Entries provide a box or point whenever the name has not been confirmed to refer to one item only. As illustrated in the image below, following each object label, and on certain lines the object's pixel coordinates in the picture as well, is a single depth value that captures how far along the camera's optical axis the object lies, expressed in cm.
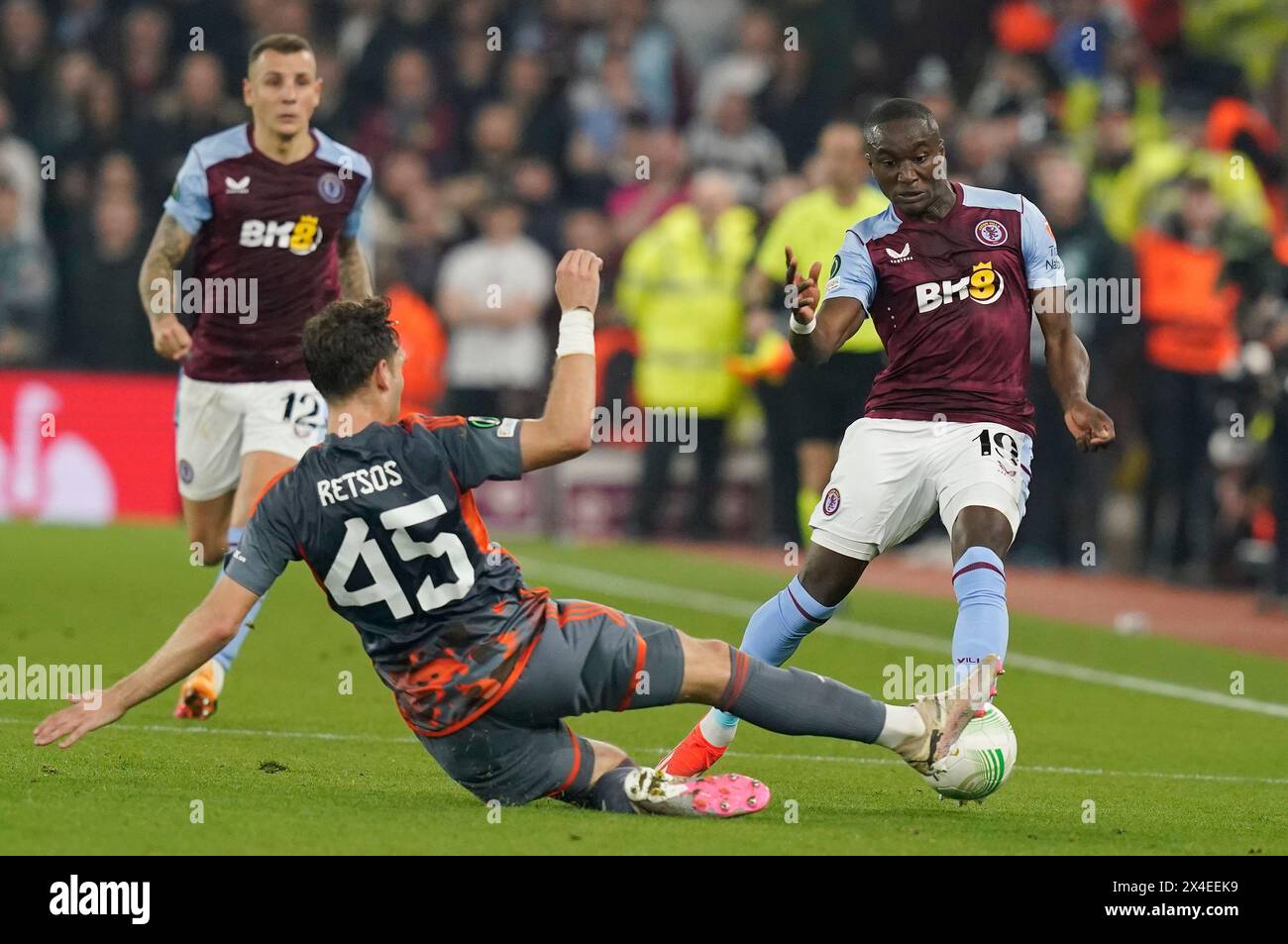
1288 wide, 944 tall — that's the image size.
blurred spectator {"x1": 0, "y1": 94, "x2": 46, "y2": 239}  1794
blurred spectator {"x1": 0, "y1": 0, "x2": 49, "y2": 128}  1923
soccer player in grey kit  608
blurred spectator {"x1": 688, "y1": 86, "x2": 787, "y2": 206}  1827
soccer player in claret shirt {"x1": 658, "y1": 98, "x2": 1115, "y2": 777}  735
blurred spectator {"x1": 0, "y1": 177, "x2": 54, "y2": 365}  1756
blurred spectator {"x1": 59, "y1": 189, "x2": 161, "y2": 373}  1778
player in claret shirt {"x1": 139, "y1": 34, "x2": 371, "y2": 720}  909
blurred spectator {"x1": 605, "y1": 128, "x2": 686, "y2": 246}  1827
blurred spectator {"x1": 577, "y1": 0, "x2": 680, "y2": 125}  2016
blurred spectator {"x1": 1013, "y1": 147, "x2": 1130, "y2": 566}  1559
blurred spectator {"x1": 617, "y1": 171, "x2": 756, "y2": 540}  1628
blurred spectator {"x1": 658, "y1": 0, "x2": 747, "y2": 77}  2091
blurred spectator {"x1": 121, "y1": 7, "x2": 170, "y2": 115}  1914
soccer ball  657
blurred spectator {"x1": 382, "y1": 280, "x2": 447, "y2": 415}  1755
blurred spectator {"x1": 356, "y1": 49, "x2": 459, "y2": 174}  1942
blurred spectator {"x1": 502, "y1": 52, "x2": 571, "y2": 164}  1942
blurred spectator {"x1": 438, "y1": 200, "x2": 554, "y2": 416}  1742
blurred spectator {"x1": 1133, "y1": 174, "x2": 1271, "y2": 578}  1502
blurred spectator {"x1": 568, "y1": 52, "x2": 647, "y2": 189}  1967
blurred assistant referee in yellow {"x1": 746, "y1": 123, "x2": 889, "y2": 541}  1245
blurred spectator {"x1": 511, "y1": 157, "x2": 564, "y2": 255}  1816
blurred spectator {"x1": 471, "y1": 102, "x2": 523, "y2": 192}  1867
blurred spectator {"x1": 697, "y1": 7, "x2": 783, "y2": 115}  1972
